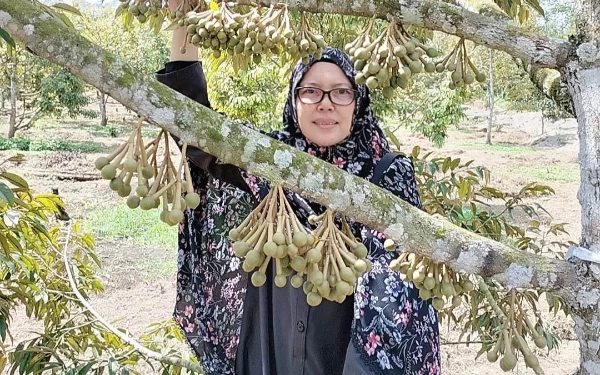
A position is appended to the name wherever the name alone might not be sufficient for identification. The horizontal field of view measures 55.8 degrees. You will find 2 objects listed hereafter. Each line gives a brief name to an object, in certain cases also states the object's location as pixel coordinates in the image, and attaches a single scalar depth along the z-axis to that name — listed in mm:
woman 1483
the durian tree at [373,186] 825
